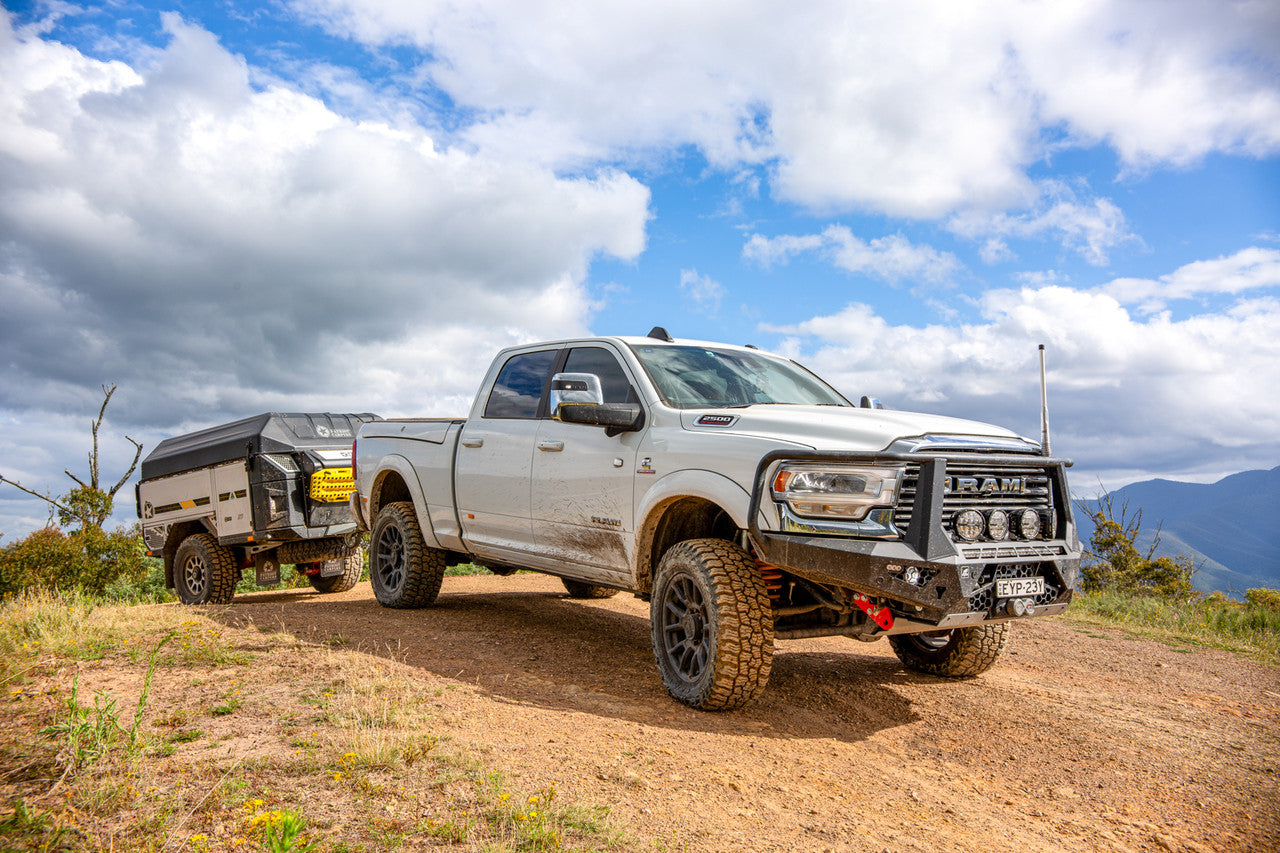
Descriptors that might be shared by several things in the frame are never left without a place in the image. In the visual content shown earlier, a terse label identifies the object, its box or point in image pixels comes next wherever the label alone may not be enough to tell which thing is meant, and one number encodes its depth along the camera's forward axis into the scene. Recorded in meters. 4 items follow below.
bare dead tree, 21.73
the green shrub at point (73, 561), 16.05
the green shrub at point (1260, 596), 17.95
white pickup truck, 4.19
